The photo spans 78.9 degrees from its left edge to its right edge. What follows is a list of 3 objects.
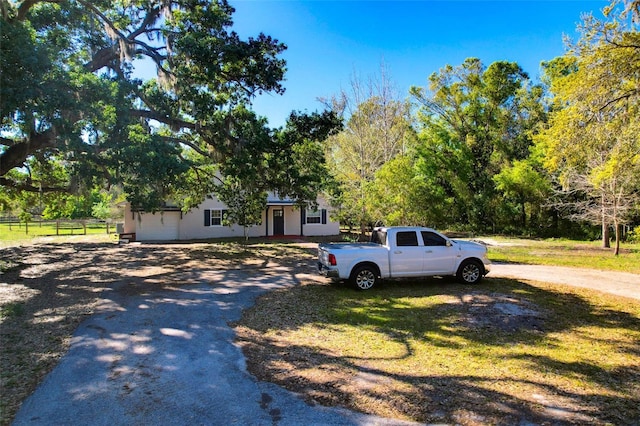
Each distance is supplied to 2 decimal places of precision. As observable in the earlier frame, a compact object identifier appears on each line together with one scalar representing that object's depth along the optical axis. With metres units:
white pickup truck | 10.09
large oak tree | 10.14
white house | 26.70
